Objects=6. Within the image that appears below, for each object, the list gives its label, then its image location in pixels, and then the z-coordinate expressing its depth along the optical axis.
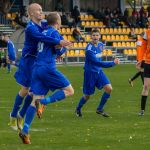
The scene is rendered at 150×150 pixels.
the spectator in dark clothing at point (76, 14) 50.51
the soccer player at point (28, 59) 12.07
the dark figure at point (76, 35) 47.16
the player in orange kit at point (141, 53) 16.09
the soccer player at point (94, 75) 15.90
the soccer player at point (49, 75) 11.94
